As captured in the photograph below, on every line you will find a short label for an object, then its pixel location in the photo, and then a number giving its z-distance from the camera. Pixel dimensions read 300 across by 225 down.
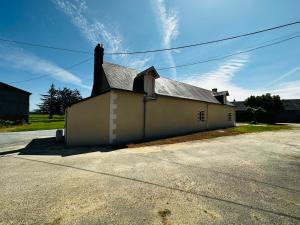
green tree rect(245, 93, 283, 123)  37.94
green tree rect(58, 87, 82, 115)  60.38
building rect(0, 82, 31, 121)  26.83
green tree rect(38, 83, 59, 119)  57.75
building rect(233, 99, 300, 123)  41.72
